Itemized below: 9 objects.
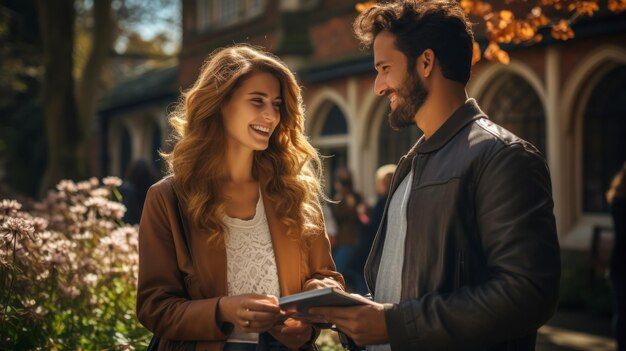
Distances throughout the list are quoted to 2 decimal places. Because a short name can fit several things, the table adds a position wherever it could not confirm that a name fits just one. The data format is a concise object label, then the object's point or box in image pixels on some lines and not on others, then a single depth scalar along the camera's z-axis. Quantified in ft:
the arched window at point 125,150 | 99.40
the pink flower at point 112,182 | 19.03
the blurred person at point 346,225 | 34.35
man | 7.40
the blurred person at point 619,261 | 20.61
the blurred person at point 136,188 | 27.81
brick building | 39.63
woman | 9.55
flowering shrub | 13.23
